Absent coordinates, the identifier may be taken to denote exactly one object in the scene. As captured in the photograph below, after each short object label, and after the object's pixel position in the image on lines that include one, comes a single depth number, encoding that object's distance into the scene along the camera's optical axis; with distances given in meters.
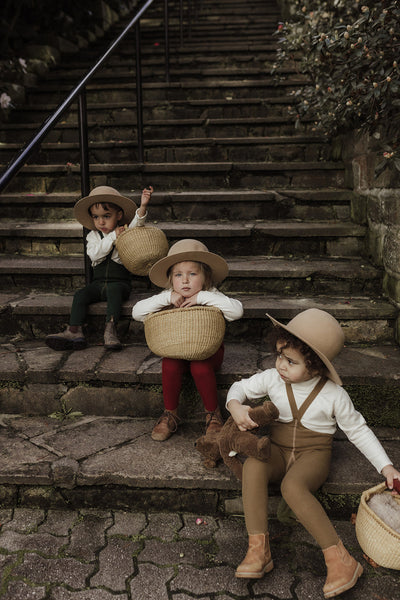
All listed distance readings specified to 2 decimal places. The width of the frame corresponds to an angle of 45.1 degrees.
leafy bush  2.36
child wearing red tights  2.25
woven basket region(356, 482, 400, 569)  1.60
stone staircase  2.44
